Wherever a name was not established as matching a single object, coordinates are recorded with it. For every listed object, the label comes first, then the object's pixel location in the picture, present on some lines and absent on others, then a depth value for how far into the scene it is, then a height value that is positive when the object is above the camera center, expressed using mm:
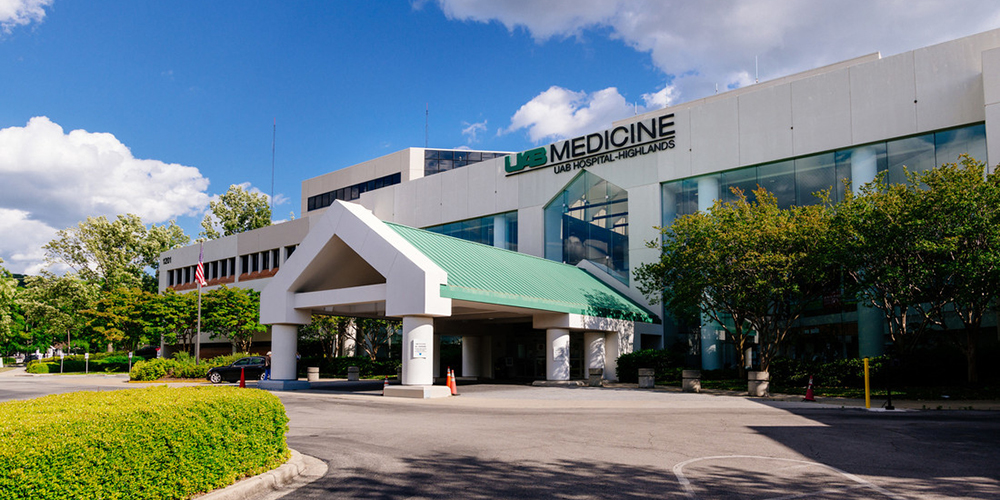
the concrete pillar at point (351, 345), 53344 -2234
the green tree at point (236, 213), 83312 +12647
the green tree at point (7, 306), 64125 +1274
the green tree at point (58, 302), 66938 +1645
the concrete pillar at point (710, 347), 34219 -1679
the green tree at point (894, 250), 23047 +2097
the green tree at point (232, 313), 48469 +310
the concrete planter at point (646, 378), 28938 -2695
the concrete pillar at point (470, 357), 40250 -2418
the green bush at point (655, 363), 31406 -2294
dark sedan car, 34625 -2665
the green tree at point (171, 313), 48625 +346
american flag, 40194 +2484
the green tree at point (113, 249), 72875 +7434
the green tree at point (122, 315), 49188 +231
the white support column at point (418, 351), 25016 -1272
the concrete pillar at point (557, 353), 30859 -1713
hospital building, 27391 +5592
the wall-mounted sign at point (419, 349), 25031 -1198
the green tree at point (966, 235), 21562 +2447
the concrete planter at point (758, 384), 24844 -2540
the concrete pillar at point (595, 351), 32875 -1739
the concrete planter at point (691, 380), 26656 -2554
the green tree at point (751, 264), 25797 +1902
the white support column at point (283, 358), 30125 -1781
